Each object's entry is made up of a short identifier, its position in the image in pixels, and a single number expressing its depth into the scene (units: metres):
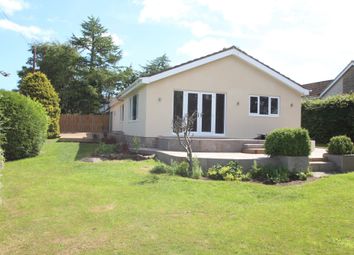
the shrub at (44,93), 24.11
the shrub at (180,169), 10.35
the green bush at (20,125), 13.46
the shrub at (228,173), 9.90
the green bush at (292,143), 10.72
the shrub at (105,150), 15.02
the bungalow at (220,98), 16.27
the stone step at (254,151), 14.00
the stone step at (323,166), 11.39
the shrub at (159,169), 10.68
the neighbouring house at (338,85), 30.98
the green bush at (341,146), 11.61
